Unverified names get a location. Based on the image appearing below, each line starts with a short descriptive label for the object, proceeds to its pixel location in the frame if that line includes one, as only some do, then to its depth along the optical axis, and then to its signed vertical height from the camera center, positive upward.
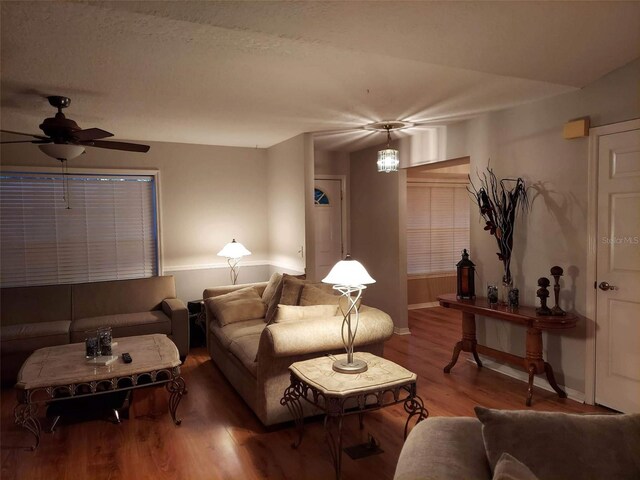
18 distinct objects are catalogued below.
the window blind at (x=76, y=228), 5.01 -0.08
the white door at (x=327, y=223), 6.47 -0.09
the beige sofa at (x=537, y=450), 1.31 -0.72
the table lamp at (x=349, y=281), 2.62 -0.38
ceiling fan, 3.21 +0.64
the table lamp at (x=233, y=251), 5.50 -0.40
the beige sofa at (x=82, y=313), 4.13 -1.00
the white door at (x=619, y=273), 3.25 -0.44
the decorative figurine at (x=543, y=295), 3.59 -0.65
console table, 3.48 -0.98
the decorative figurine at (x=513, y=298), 3.91 -0.73
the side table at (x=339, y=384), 2.36 -0.92
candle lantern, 4.32 -0.62
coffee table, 2.91 -1.05
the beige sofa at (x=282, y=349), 2.99 -0.94
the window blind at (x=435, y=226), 7.49 -0.18
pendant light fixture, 4.70 +0.60
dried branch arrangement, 4.07 +0.06
